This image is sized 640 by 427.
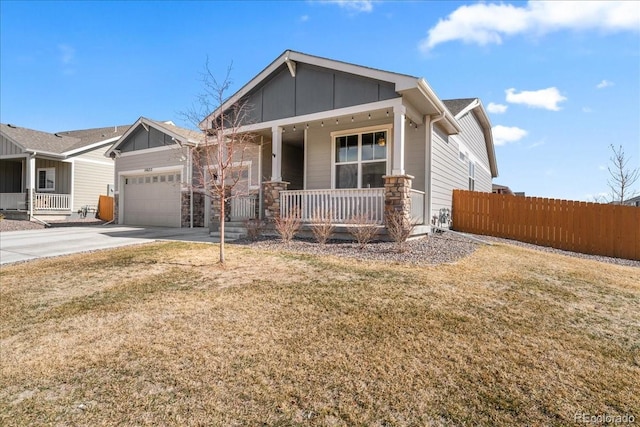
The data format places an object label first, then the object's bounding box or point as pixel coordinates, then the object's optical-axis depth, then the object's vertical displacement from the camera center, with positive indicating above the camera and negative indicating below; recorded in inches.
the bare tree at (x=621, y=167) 716.8 +108.0
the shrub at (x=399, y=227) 276.8 -13.9
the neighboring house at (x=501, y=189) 1017.7 +78.7
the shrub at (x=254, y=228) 360.2 -20.5
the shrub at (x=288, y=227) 327.0 -16.9
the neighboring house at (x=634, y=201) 901.6 +40.7
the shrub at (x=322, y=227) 313.6 -16.0
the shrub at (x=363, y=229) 298.7 -16.7
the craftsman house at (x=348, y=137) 330.6 +96.2
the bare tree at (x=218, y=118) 238.8 +94.5
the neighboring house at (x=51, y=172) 687.7 +88.2
